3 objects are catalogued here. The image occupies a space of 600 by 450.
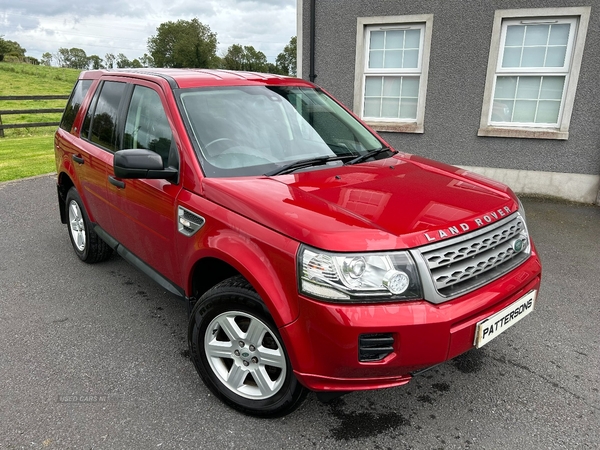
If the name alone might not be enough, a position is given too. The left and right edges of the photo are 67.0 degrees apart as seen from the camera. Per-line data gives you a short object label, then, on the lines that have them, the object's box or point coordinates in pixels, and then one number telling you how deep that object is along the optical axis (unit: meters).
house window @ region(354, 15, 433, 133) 7.38
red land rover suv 2.01
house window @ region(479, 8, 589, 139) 6.60
